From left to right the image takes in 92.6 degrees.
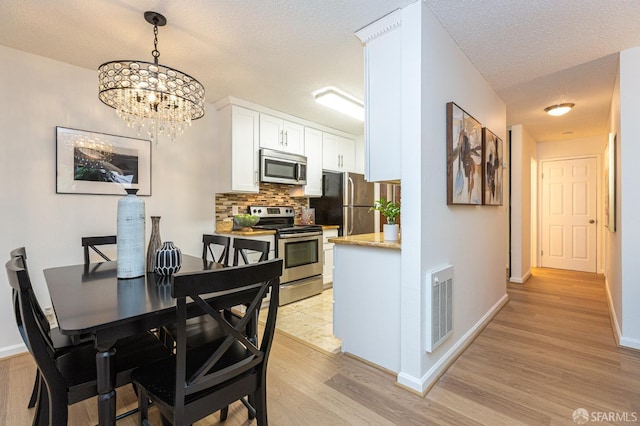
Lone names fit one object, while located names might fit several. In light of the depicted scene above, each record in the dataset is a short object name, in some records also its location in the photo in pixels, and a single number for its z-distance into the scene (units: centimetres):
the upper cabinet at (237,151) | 357
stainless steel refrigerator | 452
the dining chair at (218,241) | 235
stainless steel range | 360
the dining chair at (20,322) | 126
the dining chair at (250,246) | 195
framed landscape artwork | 265
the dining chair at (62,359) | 114
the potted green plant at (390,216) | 231
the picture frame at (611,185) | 286
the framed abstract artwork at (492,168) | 280
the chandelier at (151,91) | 191
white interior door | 537
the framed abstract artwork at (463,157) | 217
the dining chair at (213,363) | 107
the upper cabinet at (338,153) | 471
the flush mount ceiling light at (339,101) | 325
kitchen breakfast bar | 209
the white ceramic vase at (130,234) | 171
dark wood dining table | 112
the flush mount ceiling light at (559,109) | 363
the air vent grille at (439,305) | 192
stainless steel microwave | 382
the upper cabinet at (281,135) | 387
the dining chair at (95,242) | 236
